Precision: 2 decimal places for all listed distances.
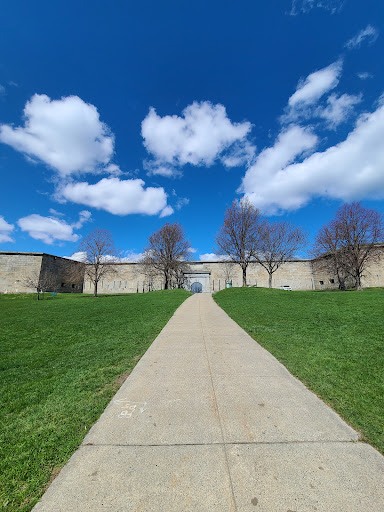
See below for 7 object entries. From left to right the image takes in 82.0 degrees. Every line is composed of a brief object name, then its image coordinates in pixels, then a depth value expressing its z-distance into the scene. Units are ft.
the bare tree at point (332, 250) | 92.68
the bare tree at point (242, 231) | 95.30
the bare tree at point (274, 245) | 99.14
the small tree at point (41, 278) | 116.63
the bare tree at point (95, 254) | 100.89
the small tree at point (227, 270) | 136.26
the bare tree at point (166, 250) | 116.57
